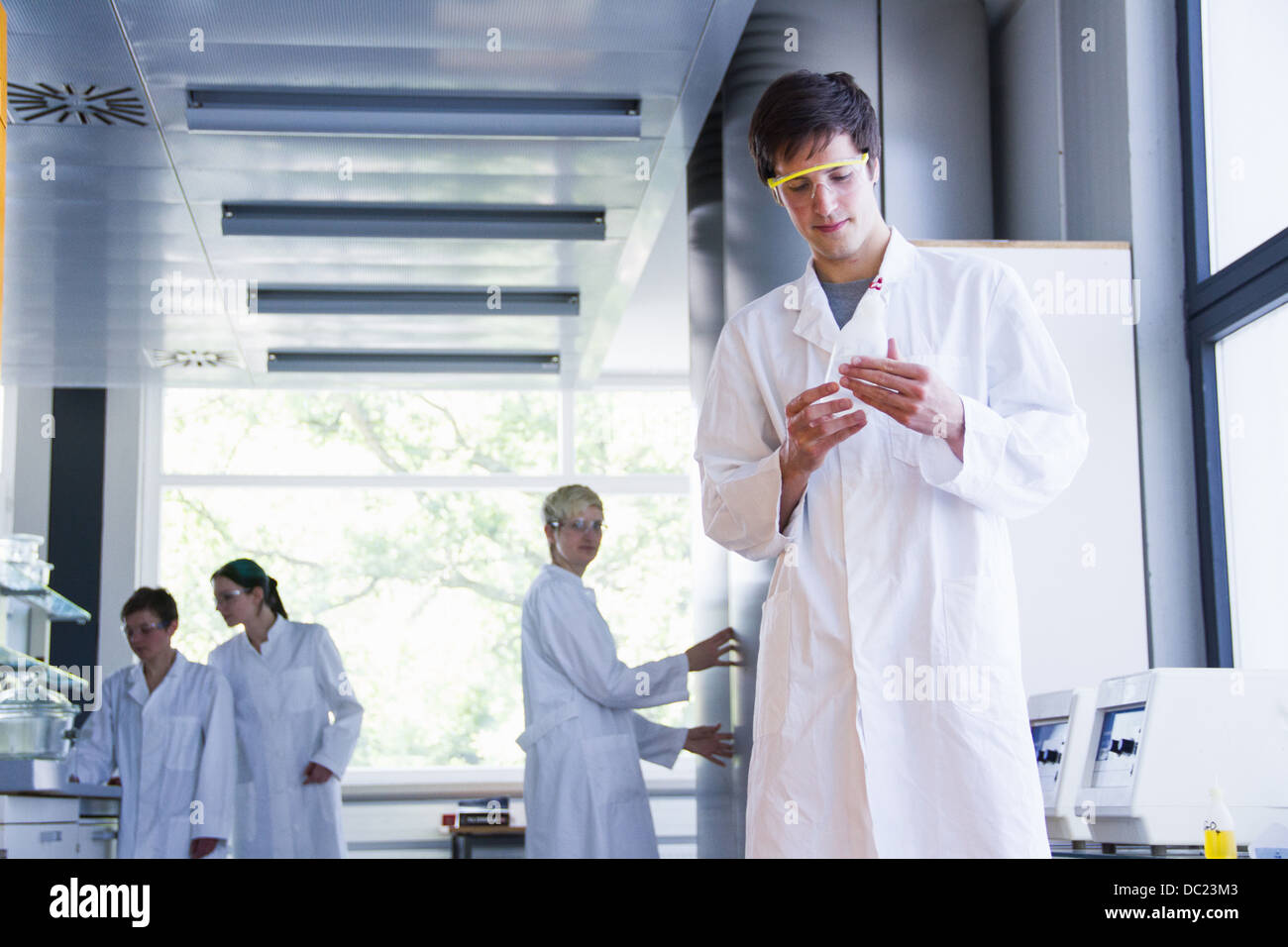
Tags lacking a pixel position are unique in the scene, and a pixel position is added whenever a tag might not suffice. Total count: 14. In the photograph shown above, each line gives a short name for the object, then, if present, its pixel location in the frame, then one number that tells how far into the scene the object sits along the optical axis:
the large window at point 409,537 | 7.17
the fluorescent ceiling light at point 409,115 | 3.42
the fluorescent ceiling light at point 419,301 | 4.84
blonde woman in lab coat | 3.45
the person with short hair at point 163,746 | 4.29
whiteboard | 2.65
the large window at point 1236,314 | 2.87
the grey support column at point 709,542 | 3.59
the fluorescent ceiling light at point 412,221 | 4.08
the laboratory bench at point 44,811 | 3.63
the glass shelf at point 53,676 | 4.44
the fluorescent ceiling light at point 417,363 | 5.61
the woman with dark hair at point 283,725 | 4.48
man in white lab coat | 1.54
